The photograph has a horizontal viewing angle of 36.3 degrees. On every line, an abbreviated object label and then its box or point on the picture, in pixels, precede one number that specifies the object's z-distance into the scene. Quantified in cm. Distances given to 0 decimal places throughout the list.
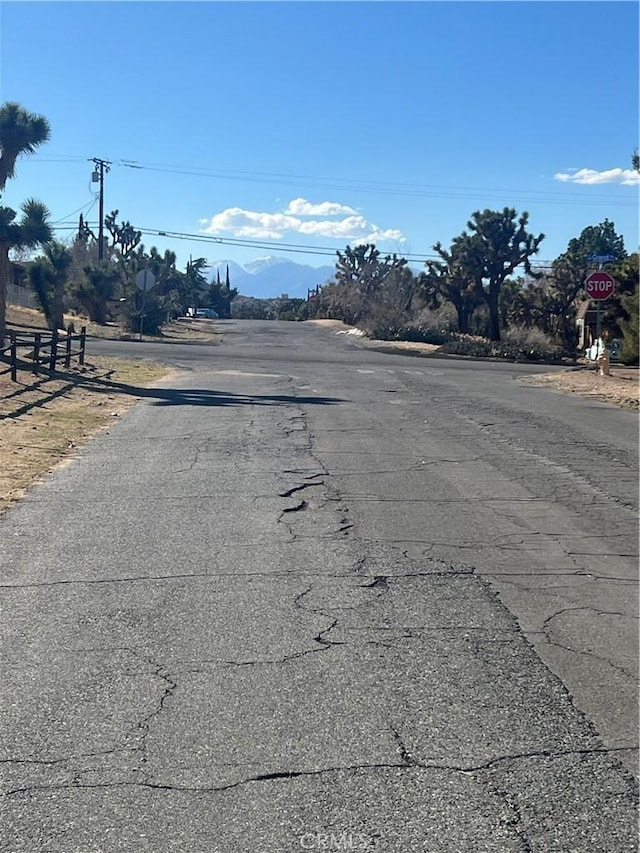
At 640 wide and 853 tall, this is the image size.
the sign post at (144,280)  3803
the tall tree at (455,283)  5794
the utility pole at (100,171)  6588
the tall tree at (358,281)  8431
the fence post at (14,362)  1922
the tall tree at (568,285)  6106
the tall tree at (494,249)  5434
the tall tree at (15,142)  2611
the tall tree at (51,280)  4297
